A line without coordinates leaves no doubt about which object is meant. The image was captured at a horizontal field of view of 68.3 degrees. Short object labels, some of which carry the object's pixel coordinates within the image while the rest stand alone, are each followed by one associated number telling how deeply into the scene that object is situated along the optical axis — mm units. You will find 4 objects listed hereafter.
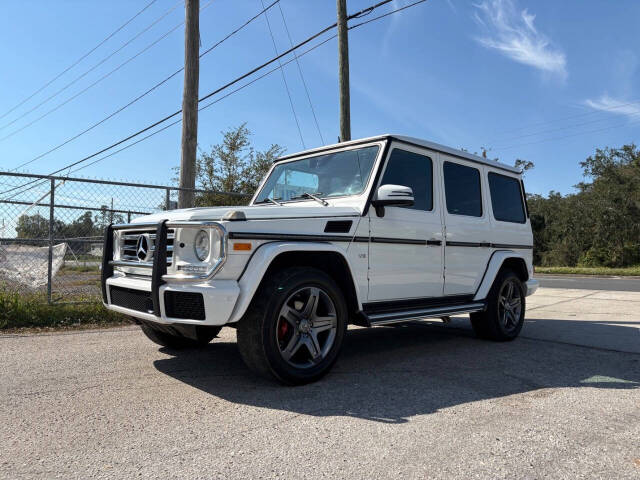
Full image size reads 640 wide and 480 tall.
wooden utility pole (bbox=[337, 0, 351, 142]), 9750
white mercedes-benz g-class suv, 3314
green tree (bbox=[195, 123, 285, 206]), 19391
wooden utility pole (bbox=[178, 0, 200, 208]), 8062
